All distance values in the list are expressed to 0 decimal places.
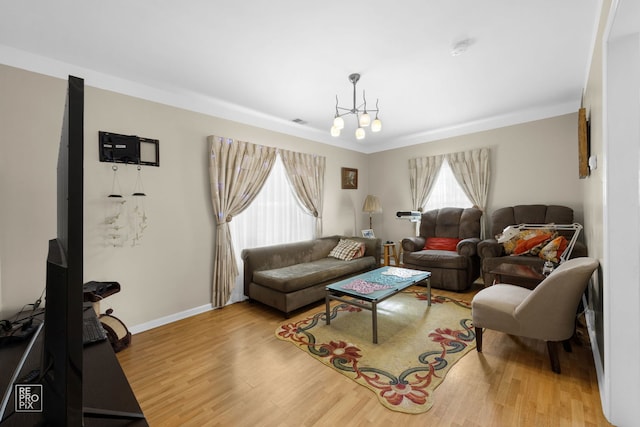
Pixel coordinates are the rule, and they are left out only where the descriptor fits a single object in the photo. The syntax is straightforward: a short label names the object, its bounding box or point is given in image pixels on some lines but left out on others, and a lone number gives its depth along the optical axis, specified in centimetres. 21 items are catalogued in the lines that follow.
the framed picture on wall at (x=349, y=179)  540
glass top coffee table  253
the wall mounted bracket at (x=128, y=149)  261
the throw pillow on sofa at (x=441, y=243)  430
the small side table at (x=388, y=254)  494
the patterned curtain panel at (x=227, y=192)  335
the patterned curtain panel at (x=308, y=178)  430
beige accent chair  185
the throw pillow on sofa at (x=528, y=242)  331
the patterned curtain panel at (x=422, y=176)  491
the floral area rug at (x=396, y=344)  187
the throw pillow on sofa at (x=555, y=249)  302
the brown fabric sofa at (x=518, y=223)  324
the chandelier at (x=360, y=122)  255
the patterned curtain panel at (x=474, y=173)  434
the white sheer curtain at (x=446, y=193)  471
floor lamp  529
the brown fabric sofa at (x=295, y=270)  310
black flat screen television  54
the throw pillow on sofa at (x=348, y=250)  423
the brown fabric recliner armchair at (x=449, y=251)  376
